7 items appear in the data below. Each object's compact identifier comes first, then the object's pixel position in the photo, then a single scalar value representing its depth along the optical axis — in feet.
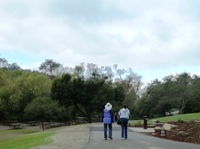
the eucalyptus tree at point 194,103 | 199.82
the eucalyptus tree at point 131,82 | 261.50
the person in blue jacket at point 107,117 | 48.35
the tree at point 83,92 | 152.76
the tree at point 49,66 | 357.00
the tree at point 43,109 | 131.03
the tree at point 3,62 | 284.86
